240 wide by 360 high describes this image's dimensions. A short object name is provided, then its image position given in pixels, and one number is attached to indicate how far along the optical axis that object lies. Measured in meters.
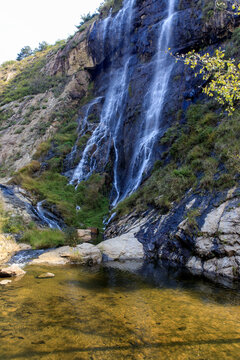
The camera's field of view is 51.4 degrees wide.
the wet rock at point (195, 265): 8.29
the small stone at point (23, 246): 11.84
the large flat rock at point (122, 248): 10.84
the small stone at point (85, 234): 15.02
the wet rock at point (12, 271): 7.49
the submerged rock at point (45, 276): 7.53
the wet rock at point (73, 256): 9.98
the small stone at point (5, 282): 6.66
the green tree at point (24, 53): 63.82
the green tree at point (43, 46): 59.75
